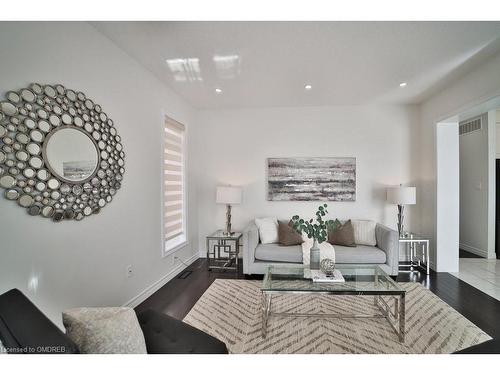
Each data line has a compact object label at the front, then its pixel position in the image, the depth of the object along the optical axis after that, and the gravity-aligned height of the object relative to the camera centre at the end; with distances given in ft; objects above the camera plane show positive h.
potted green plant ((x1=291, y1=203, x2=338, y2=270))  8.40 -1.54
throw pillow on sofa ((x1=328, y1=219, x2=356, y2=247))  11.47 -2.19
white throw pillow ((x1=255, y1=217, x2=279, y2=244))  11.89 -2.01
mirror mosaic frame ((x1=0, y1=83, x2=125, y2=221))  4.71 +0.85
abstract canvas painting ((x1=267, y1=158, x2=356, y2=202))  13.29 +0.62
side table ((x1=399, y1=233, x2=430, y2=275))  11.37 -3.18
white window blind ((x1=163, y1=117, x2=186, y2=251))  11.09 +0.22
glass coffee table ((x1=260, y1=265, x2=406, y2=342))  6.57 -2.81
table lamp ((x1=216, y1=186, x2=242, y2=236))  12.50 -0.28
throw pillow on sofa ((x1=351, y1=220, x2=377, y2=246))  11.58 -2.07
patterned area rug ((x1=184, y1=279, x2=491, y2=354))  6.20 -4.01
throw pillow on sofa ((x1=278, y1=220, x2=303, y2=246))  11.44 -2.23
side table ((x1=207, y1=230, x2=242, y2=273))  12.14 -3.46
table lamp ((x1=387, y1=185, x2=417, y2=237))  11.64 -0.32
